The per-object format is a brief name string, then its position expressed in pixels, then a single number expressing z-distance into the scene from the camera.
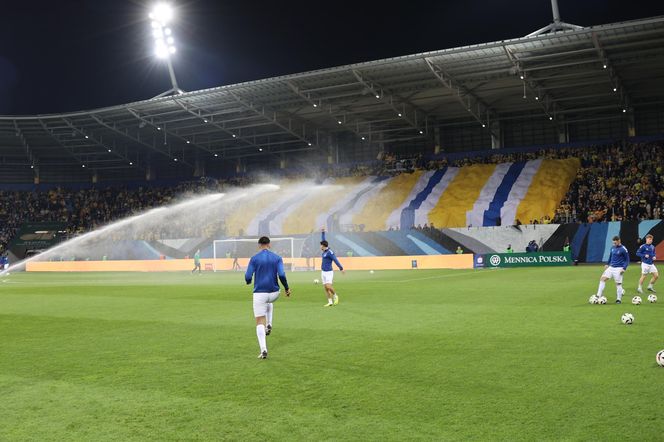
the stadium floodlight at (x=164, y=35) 56.66
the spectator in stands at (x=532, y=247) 47.34
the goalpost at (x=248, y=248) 56.91
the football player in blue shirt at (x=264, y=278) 11.84
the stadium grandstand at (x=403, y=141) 49.81
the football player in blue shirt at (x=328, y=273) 21.33
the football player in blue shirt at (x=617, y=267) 18.83
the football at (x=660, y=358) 9.38
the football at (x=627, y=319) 14.21
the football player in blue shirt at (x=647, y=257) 21.28
